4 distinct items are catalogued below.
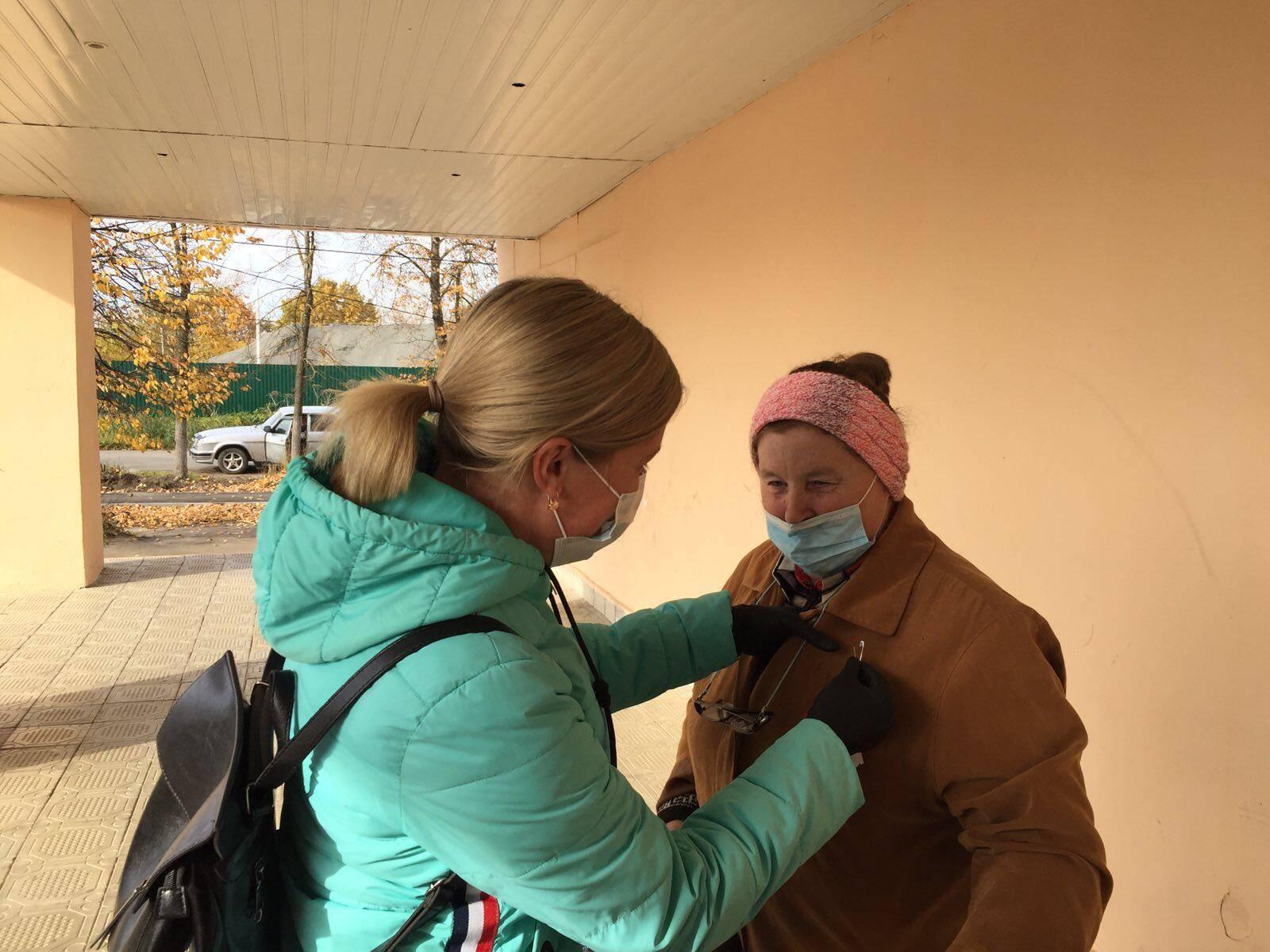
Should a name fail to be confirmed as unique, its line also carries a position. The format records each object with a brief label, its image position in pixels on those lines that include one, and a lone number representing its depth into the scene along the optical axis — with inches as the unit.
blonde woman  39.8
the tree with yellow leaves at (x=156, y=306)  481.7
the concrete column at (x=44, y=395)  295.0
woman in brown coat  49.6
